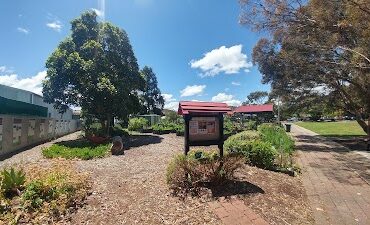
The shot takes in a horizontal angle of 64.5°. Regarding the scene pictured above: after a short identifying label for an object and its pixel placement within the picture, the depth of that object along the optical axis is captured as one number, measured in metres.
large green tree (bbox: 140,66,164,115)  63.69
